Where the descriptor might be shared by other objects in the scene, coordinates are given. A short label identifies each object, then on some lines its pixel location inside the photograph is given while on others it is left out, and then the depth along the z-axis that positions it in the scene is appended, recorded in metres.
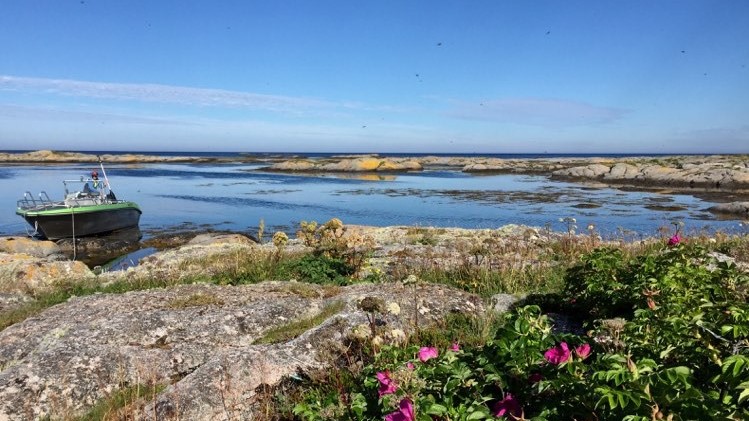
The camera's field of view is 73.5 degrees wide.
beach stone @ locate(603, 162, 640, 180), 52.97
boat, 23.19
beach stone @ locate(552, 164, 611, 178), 57.43
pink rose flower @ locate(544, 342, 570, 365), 2.51
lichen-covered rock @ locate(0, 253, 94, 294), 10.80
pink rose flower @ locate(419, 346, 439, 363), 3.06
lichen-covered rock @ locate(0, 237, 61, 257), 20.69
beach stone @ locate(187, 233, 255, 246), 19.25
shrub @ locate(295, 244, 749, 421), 2.02
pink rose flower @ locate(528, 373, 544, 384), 2.60
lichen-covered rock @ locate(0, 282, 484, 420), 4.62
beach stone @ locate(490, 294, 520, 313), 6.27
